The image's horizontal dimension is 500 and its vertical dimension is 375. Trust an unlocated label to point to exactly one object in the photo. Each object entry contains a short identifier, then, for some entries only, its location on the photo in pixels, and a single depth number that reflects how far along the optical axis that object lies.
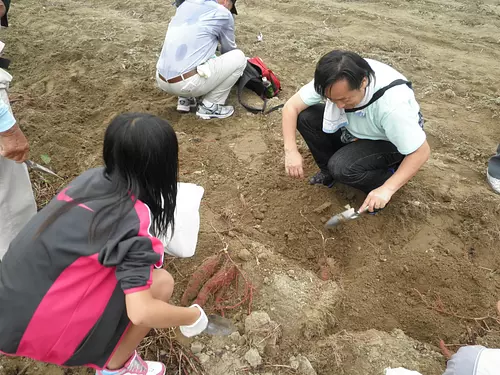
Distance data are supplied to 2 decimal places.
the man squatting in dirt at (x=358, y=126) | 2.00
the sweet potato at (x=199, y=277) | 2.10
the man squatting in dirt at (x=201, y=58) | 3.33
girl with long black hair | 1.25
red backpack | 3.77
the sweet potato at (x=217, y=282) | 2.07
